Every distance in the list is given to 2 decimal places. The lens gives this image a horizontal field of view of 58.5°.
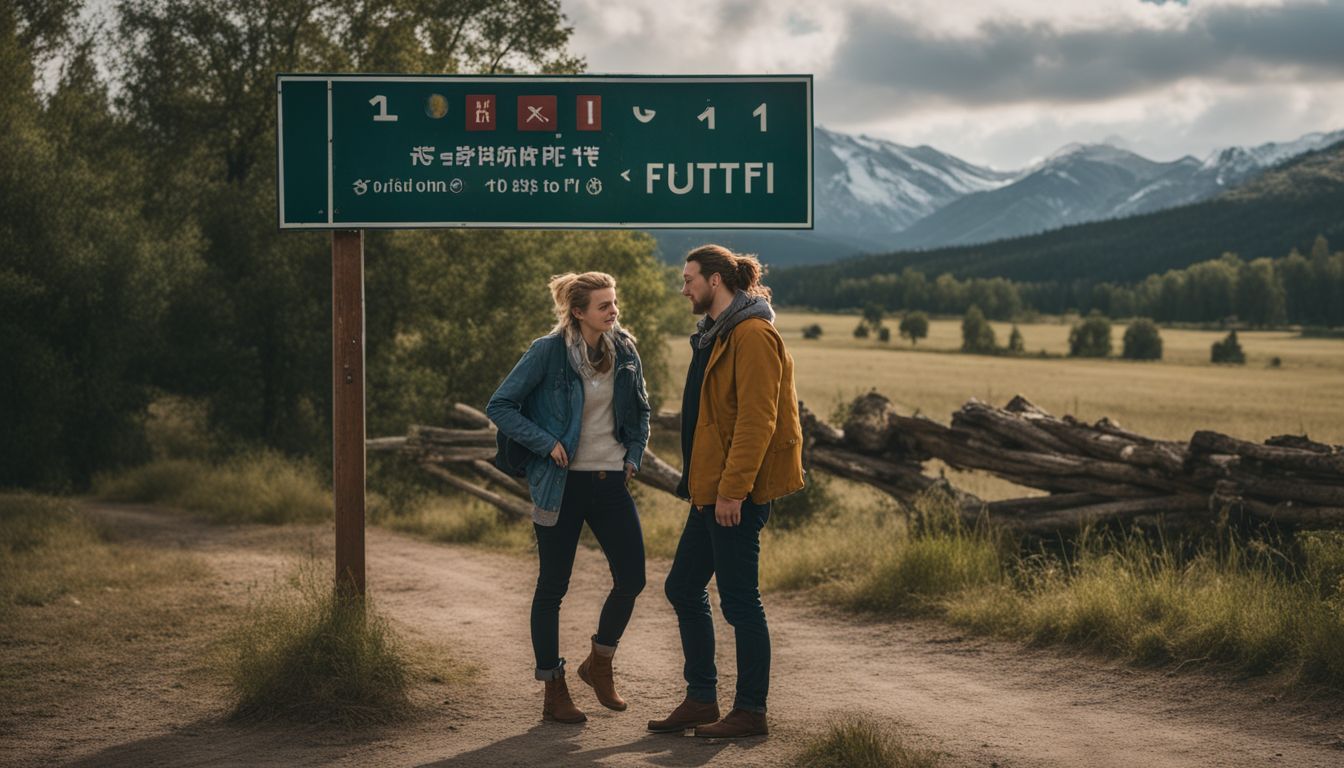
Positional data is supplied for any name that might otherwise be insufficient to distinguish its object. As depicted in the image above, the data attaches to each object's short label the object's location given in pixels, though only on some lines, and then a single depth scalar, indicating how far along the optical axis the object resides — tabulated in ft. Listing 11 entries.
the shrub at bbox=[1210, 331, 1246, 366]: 274.16
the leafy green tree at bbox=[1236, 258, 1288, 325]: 429.79
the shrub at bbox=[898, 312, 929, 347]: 382.42
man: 17.22
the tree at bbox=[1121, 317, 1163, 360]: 303.48
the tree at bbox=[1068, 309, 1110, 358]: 321.11
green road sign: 22.11
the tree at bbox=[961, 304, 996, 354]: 346.95
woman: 18.49
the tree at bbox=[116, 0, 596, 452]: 70.74
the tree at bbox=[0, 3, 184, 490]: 64.54
